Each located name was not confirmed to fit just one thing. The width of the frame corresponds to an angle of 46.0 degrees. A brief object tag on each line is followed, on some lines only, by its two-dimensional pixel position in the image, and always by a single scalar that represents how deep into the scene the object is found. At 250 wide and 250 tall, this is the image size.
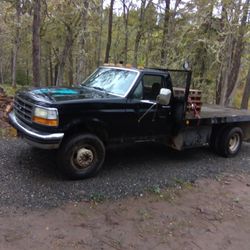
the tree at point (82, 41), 13.50
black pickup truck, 4.65
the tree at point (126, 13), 19.25
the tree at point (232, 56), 10.80
